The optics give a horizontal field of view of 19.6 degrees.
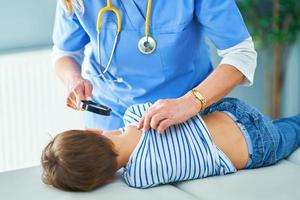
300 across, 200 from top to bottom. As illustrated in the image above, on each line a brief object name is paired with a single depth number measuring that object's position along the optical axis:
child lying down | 1.97
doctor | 2.10
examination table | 1.97
